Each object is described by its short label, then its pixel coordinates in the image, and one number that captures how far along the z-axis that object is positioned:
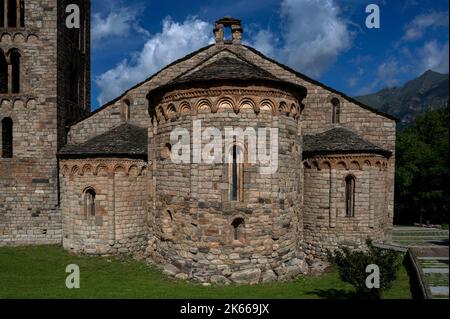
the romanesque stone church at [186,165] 11.56
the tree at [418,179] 22.64
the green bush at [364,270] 8.72
